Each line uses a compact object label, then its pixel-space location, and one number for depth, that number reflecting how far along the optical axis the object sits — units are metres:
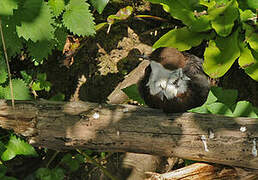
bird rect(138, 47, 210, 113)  5.05
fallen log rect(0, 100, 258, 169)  4.64
